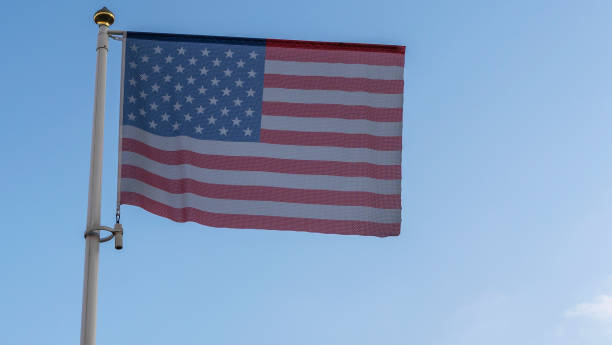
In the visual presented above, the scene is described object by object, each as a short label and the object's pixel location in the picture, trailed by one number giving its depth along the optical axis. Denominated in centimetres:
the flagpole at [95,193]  1152
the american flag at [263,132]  1362
